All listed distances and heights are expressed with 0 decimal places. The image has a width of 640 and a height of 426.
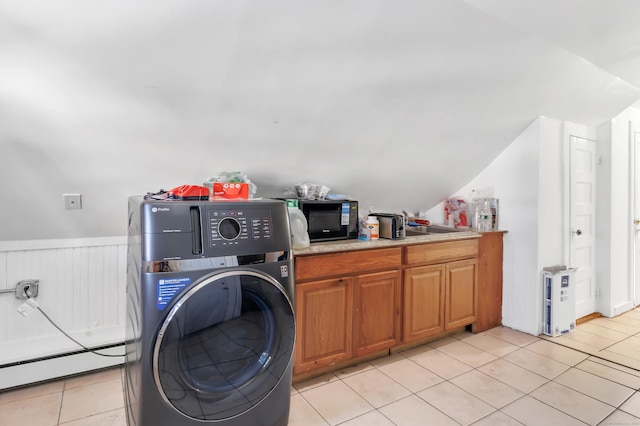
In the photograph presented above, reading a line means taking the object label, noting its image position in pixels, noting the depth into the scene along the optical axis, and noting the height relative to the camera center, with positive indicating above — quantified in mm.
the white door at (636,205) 3490 +19
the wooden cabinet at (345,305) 2084 -606
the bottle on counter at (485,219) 3020 -98
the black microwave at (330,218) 2307 -71
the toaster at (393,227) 2484 -134
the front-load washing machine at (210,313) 1269 -393
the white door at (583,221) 3096 -125
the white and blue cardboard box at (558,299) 2822 -736
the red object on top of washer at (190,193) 1470 +63
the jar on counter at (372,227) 2502 -135
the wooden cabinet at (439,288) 2508 -593
